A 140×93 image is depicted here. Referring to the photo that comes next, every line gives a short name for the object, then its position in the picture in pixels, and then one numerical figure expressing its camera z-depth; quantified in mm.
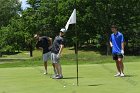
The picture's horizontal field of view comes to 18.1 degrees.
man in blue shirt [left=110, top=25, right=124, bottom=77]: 16438
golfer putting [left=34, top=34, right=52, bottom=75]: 18000
